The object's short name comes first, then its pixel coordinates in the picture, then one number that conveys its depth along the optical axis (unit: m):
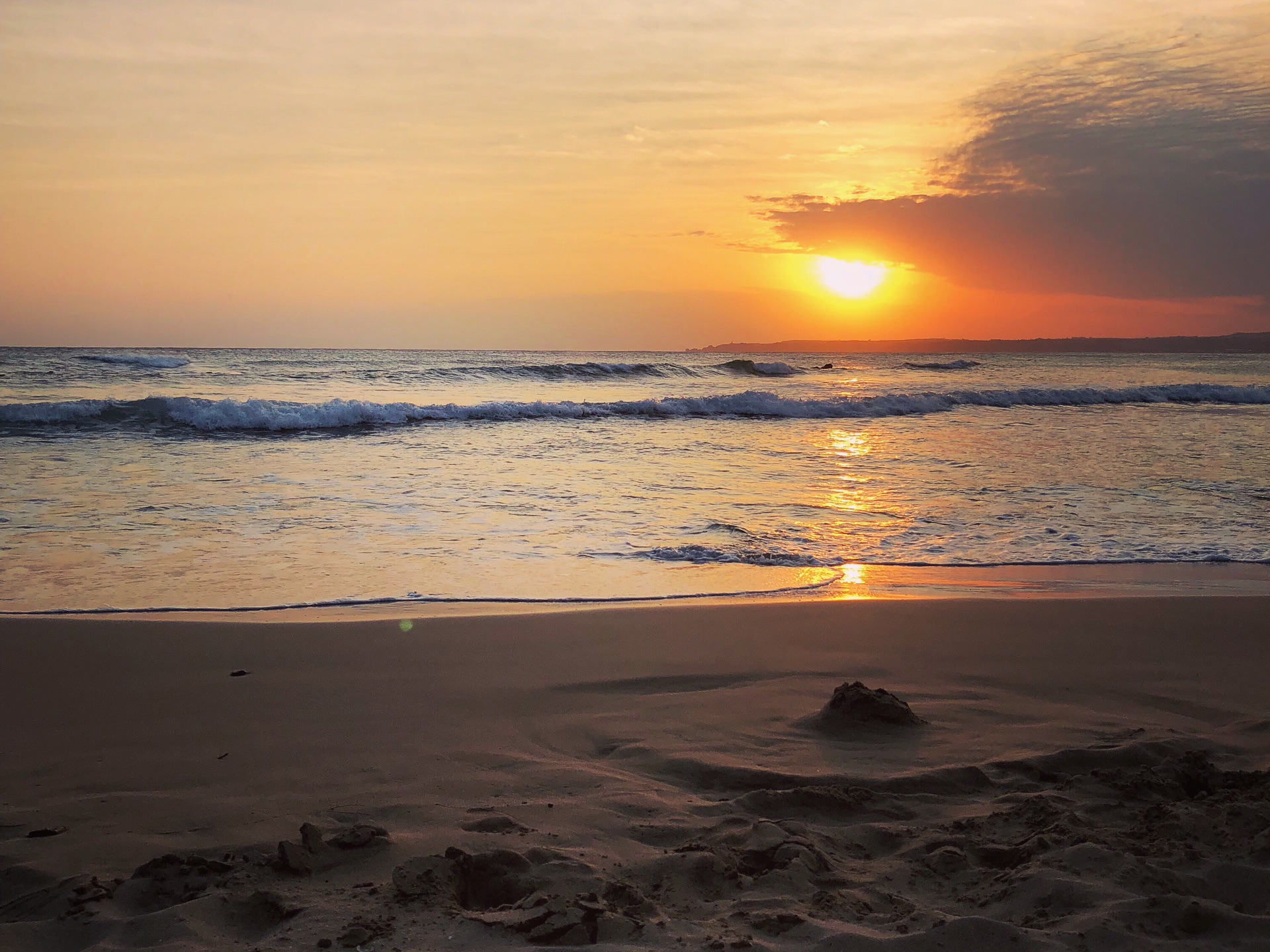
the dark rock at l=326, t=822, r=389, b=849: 2.54
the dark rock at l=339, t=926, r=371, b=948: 2.08
